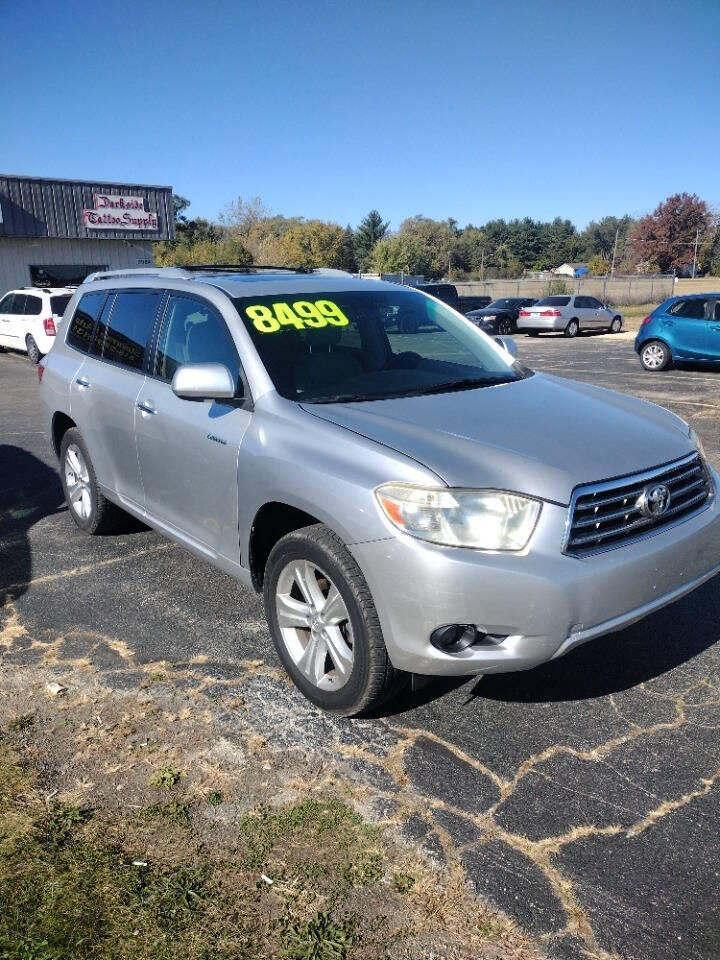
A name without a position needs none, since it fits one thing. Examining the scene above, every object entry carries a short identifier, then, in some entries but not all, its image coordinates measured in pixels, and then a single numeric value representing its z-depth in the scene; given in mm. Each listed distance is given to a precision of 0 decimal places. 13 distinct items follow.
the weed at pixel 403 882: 2342
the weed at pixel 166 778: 2821
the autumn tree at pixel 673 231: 83375
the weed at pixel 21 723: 3197
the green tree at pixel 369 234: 113375
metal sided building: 26703
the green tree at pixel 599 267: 93225
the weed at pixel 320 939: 2105
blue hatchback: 14766
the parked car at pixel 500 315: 28734
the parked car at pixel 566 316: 27859
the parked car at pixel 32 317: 17328
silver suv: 2732
